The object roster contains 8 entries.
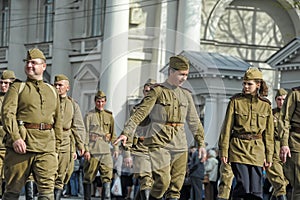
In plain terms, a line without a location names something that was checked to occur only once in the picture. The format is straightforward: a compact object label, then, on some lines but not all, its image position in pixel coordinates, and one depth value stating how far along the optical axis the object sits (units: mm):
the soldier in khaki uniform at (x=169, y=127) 13453
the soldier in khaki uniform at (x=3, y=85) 15711
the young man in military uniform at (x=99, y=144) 19359
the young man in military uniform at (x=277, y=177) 16766
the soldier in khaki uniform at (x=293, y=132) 13695
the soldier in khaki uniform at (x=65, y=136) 16641
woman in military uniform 13688
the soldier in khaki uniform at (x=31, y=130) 11656
